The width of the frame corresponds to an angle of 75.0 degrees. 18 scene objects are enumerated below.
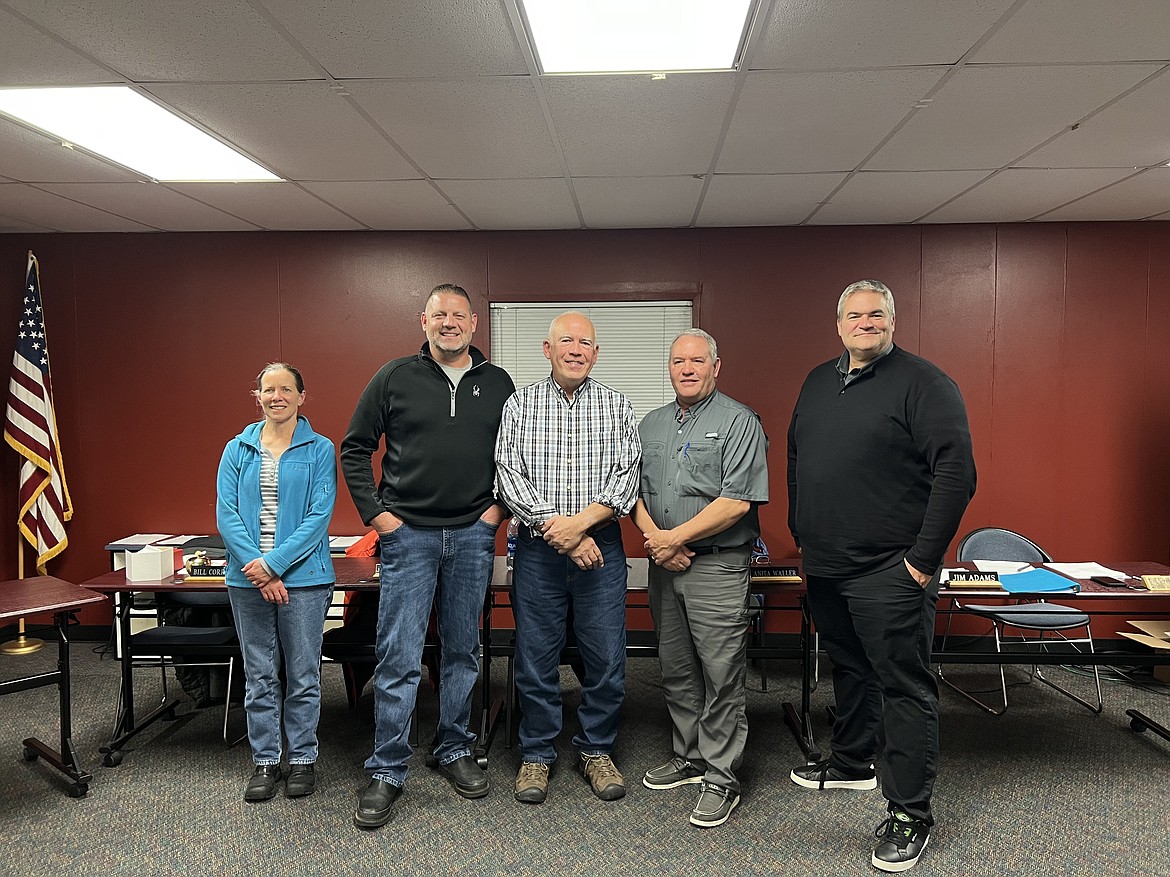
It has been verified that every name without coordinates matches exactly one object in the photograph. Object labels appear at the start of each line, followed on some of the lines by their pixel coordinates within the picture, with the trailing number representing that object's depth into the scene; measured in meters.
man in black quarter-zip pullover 2.97
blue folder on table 3.28
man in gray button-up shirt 2.92
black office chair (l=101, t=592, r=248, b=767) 3.52
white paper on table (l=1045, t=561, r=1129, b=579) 3.56
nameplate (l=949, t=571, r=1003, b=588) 3.36
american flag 5.01
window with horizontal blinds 5.25
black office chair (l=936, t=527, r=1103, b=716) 3.99
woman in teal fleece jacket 3.01
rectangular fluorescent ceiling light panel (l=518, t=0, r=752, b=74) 2.30
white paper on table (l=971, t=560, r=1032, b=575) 3.64
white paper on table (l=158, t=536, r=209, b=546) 5.02
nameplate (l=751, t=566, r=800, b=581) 3.52
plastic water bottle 3.04
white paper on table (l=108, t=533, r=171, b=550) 5.01
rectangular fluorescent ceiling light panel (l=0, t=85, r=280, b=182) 2.96
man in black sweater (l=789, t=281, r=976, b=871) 2.53
